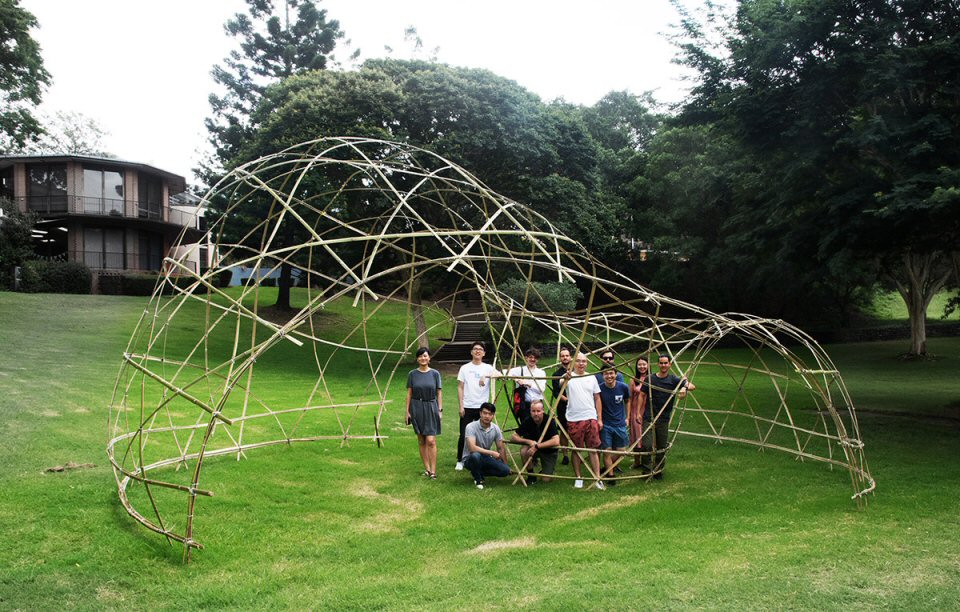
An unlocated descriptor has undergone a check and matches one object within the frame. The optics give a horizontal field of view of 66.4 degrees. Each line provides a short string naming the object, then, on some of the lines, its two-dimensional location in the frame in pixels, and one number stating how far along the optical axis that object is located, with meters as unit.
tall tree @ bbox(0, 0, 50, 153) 21.28
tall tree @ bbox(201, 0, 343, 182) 32.53
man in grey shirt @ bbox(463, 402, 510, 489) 8.40
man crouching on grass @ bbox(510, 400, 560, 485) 8.48
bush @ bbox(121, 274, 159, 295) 32.56
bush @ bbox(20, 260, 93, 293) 29.27
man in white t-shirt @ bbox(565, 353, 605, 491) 8.48
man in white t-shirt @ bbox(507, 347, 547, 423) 8.90
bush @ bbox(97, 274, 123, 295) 32.50
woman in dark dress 8.80
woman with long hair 9.25
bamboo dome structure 7.92
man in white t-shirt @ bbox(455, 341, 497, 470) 9.09
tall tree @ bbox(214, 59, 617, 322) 19.94
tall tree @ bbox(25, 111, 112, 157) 43.41
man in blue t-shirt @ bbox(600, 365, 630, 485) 8.76
